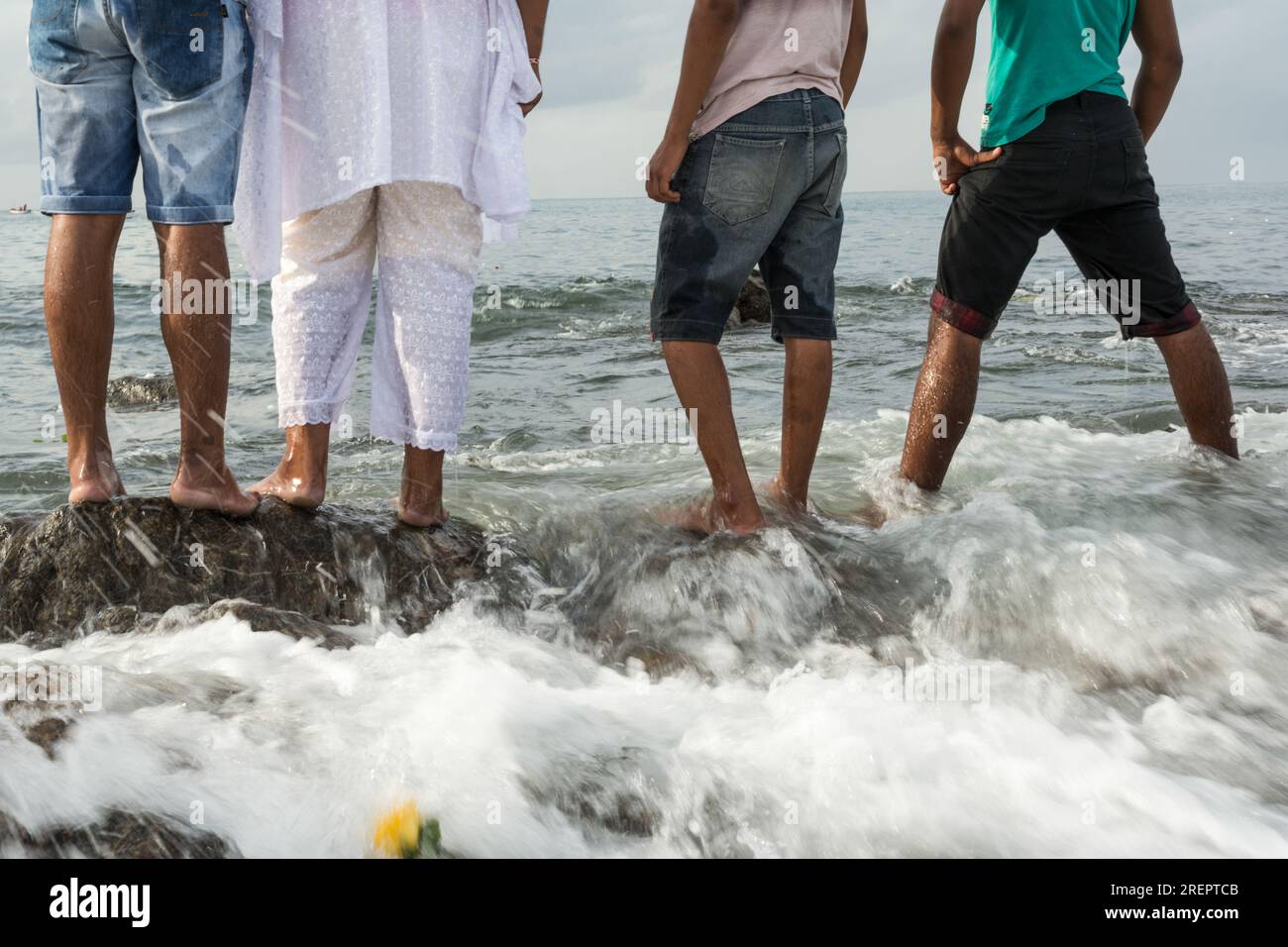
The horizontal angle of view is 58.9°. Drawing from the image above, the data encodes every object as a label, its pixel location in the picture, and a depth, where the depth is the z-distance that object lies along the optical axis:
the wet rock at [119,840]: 1.88
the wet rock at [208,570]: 3.03
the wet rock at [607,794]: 2.16
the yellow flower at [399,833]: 2.01
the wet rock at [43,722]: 2.11
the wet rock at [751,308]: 11.09
